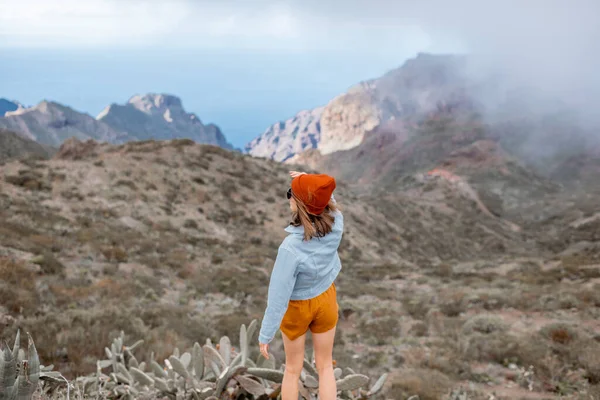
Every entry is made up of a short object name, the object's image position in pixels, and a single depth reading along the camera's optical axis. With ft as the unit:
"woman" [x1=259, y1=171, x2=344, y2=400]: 10.38
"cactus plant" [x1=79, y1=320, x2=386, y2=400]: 12.36
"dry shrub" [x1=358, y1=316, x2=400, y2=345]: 31.49
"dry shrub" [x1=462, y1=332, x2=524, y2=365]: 26.27
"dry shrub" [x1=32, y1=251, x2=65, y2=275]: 33.50
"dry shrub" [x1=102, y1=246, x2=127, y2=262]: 42.75
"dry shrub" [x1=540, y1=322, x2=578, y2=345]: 28.04
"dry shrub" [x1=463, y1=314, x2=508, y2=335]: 32.37
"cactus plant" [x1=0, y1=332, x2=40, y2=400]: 8.41
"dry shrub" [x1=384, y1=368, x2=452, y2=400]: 20.34
